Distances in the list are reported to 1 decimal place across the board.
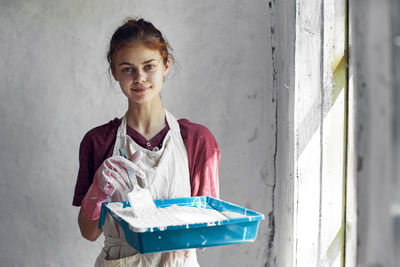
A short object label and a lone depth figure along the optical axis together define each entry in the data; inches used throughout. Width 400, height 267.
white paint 42.0
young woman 52.5
